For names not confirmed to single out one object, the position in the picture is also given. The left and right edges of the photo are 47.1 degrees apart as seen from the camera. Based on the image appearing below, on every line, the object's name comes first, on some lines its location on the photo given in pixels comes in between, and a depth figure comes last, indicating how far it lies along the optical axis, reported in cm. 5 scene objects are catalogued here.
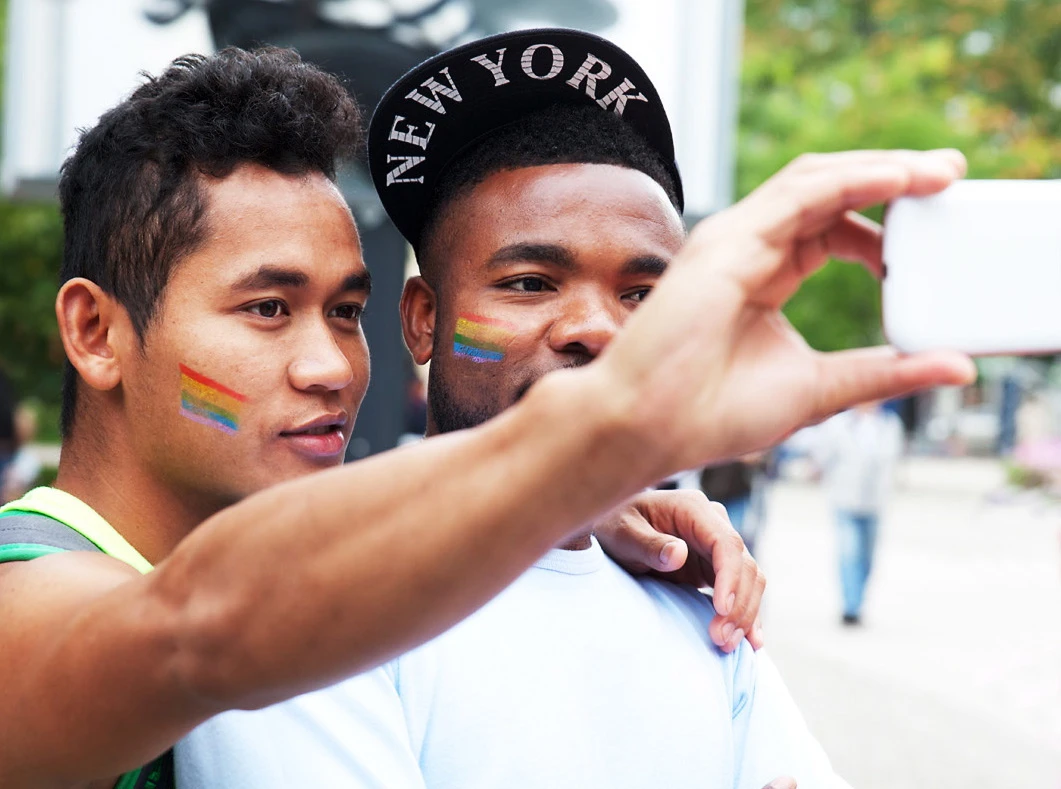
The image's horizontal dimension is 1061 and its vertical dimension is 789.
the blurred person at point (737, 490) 932
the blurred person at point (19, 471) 812
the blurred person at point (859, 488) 1065
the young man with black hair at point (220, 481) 105
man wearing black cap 167
